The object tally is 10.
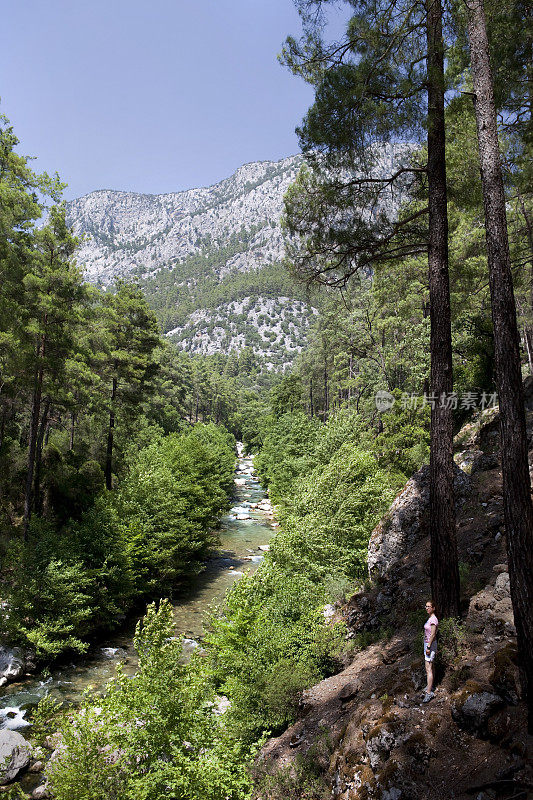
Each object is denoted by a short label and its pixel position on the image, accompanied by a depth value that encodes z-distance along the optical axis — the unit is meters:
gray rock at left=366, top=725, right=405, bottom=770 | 6.09
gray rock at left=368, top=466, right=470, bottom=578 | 11.99
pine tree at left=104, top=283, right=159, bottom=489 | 25.14
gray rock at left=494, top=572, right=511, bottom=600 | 7.21
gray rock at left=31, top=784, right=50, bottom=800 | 9.59
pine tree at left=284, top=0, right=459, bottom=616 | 7.36
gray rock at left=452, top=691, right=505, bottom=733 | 5.59
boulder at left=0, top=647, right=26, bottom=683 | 13.87
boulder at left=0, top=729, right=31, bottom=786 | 9.95
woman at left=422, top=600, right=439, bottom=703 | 6.51
